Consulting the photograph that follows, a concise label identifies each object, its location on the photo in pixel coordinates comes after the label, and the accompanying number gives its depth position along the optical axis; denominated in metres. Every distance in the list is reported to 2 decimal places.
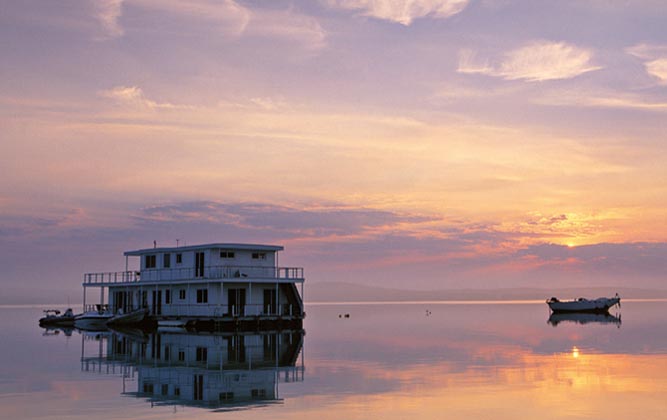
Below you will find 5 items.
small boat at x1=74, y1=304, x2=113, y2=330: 78.38
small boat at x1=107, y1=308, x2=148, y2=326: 72.25
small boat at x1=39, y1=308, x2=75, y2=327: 91.07
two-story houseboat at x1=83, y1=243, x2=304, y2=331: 66.06
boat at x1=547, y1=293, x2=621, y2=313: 126.50
